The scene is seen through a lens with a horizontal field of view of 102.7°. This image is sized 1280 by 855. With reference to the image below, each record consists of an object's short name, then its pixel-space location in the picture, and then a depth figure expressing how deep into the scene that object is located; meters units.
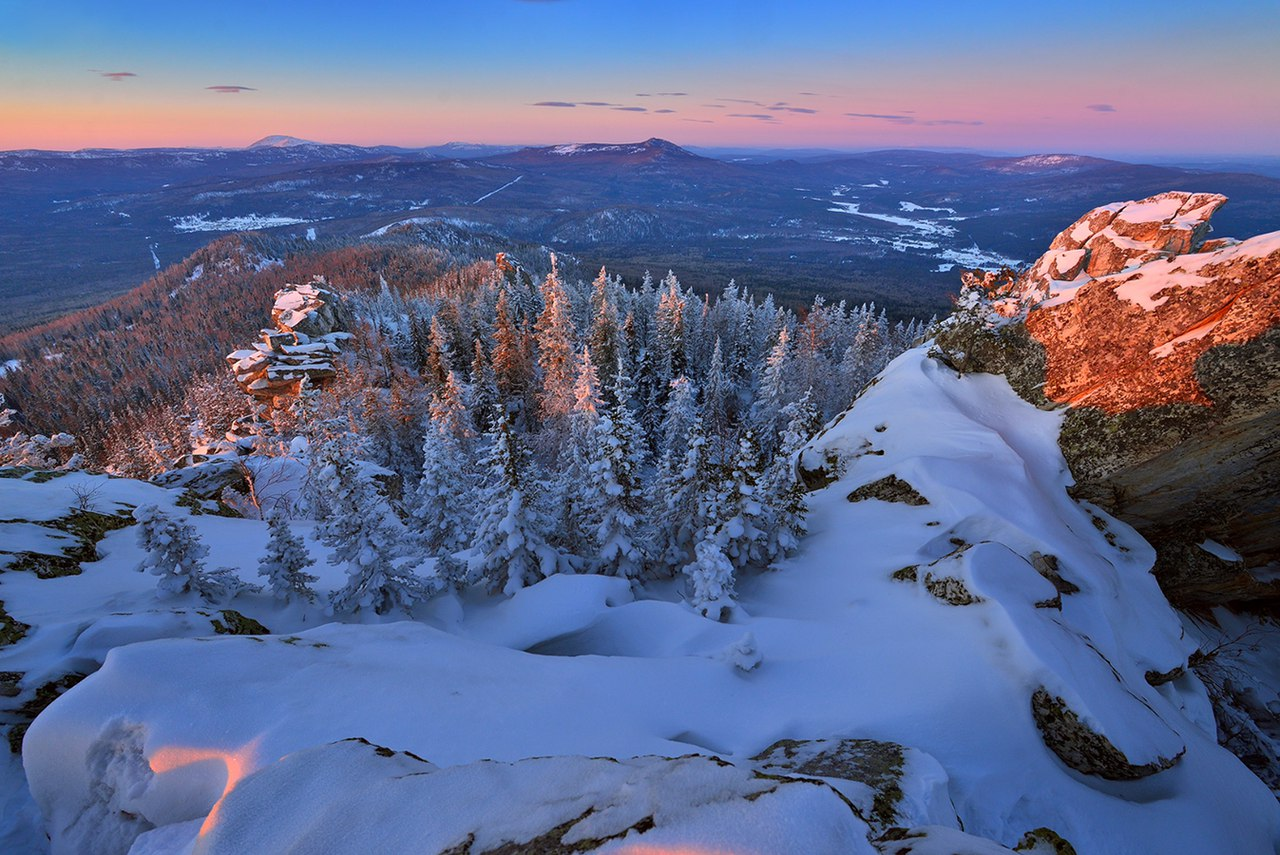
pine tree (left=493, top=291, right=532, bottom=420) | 45.59
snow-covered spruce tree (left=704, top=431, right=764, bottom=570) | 16.03
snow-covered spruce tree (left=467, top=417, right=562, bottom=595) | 15.33
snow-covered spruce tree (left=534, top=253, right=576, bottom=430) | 39.94
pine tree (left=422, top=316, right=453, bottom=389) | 45.59
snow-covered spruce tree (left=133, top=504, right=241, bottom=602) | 10.92
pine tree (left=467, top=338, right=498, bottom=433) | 43.59
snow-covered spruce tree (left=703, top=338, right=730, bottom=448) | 46.26
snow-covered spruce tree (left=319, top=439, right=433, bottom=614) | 13.01
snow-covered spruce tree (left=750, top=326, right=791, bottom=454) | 43.59
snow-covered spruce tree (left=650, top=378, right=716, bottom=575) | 17.69
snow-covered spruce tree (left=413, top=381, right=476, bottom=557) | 19.70
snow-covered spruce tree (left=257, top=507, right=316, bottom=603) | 12.48
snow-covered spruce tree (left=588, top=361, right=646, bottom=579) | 16.83
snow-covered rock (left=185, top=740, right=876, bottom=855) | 3.80
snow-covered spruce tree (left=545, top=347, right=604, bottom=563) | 17.50
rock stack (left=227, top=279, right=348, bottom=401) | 50.75
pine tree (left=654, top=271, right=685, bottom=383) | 51.28
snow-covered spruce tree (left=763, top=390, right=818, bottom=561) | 16.61
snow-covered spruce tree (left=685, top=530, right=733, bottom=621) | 13.29
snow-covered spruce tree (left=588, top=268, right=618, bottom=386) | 47.03
